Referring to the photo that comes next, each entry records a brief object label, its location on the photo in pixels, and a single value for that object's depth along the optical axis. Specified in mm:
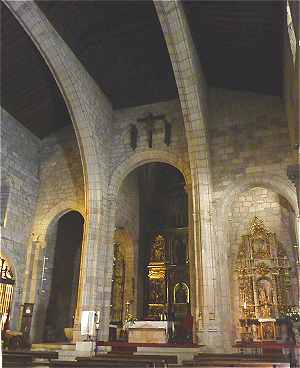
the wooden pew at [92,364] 5078
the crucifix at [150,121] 12703
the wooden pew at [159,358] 6295
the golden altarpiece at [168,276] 15203
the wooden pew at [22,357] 6225
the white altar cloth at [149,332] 9805
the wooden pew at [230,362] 5359
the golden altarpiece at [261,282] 11930
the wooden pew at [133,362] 5273
